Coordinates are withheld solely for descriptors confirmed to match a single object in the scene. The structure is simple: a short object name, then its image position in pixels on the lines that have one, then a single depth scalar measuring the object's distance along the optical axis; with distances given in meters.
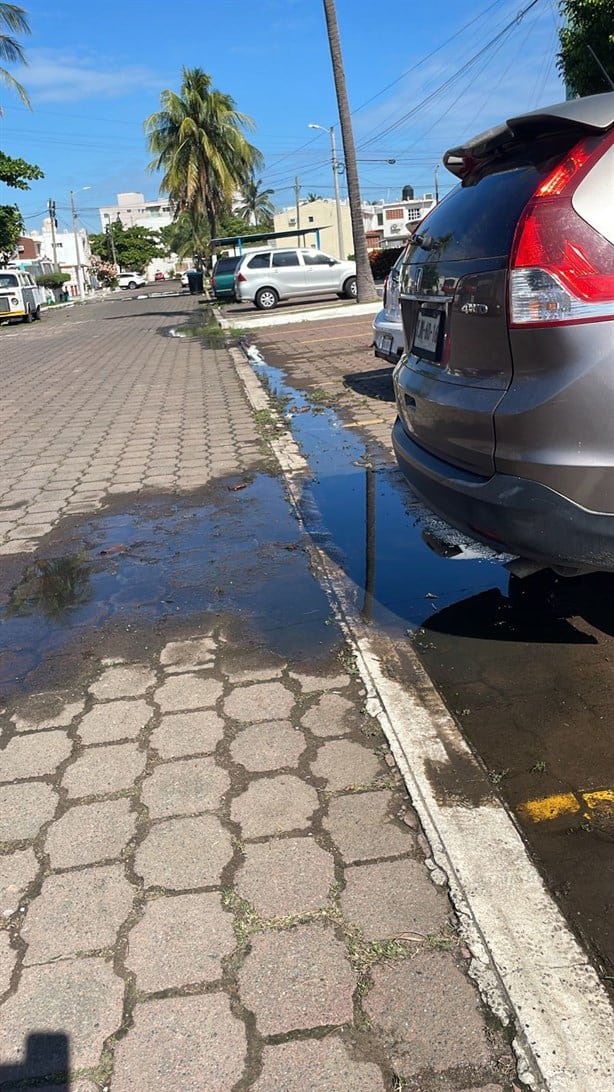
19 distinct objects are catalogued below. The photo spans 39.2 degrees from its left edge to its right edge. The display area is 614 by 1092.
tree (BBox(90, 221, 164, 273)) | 115.06
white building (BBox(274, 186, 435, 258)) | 62.05
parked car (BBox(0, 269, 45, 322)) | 34.12
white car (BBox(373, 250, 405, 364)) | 9.12
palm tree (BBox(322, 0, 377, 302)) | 21.36
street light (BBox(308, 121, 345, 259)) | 58.97
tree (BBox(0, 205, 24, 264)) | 42.47
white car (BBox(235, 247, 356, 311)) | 26.78
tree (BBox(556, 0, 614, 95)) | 11.68
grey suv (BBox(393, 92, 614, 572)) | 2.77
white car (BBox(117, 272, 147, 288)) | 98.44
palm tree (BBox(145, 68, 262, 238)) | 38.38
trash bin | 50.50
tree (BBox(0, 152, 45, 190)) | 38.88
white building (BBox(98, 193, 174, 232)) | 189.38
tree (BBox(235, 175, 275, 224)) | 102.62
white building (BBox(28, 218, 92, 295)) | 109.65
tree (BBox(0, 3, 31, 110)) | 35.28
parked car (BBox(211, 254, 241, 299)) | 32.50
